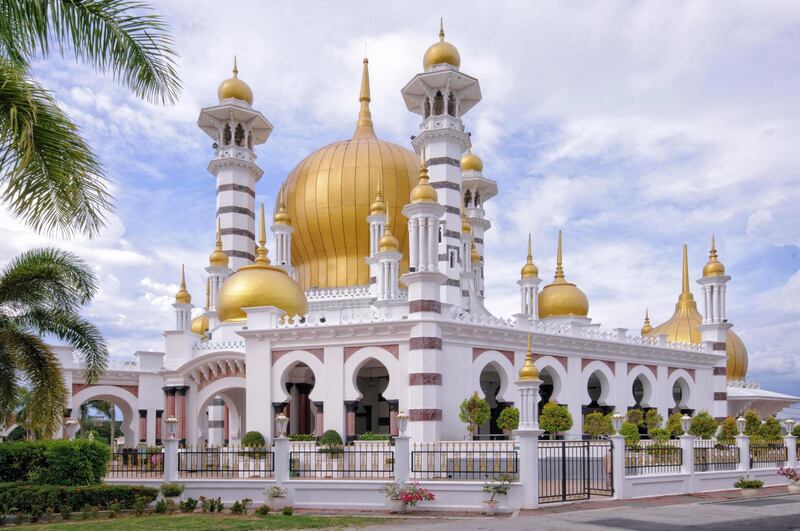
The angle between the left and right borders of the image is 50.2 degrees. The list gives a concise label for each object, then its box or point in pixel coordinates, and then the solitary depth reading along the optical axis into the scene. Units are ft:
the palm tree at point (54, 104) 31.89
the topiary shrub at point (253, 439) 90.43
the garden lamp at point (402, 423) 65.21
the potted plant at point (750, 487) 72.95
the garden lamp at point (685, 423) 75.66
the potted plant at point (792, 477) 79.54
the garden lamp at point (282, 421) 69.41
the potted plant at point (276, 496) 64.18
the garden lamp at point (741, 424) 84.53
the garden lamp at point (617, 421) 68.18
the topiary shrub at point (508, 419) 90.94
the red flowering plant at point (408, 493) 60.80
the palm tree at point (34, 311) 60.23
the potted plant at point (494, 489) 59.67
